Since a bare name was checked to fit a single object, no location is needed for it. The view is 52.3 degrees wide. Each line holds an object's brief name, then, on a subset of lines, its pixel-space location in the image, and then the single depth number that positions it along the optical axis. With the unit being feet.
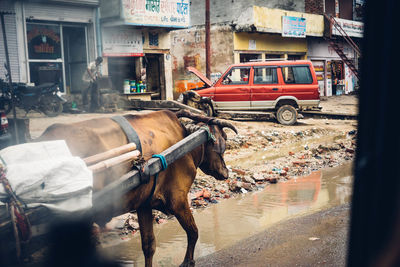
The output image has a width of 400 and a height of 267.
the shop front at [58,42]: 41.47
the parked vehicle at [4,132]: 13.84
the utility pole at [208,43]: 57.11
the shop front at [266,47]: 68.52
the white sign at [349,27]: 84.28
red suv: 46.98
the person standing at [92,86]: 42.47
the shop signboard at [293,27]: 73.51
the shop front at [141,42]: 49.47
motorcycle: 33.55
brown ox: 9.81
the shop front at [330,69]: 86.94
